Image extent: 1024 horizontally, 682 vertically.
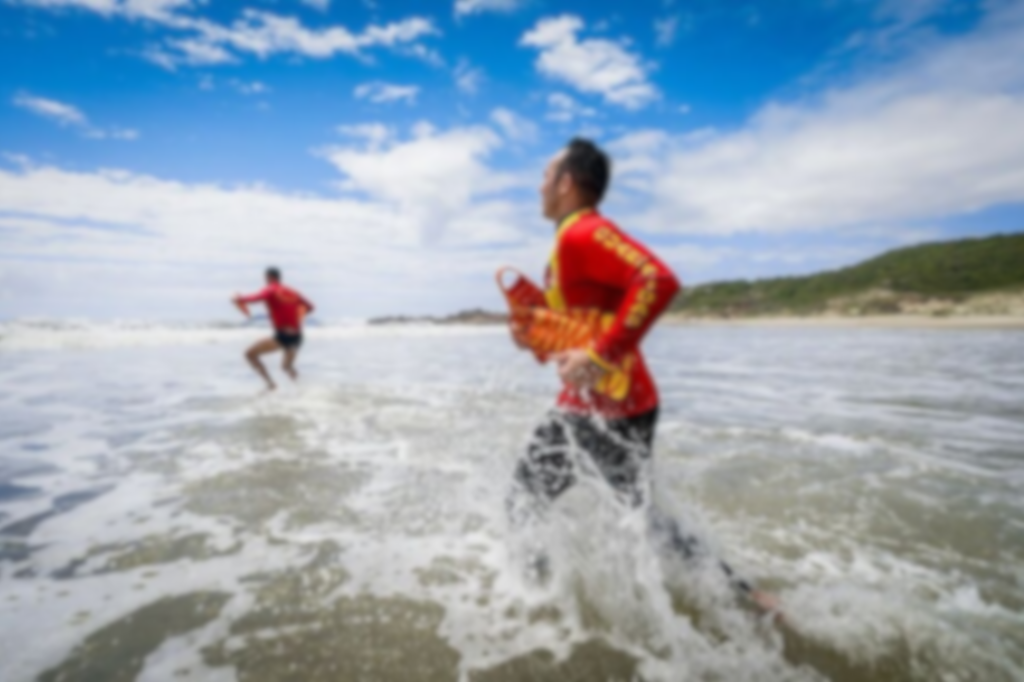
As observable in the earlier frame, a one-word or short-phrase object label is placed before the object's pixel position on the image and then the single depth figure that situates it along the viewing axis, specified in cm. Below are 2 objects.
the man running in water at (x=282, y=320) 1083
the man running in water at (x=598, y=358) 230
